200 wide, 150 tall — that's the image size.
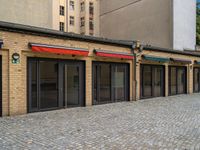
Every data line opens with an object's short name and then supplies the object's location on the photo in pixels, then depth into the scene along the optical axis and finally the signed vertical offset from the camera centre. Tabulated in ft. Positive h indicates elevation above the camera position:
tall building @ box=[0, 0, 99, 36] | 104.96 +34.30
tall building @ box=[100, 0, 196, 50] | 62.75 +19.14
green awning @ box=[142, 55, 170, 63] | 39.44 +3.38
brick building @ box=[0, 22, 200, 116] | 24.86 +0.62
